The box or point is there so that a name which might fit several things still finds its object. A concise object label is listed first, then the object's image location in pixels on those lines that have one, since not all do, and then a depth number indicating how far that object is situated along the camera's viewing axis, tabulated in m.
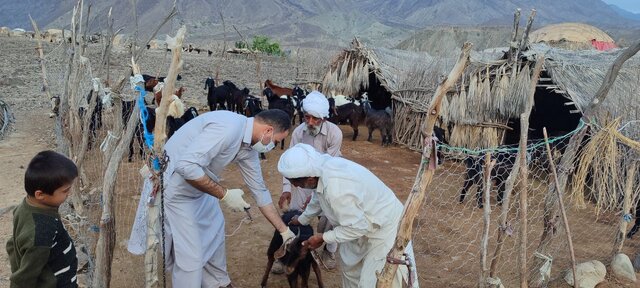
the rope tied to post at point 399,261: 2.55
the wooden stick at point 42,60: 6.30
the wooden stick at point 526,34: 7.17
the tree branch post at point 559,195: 3.62
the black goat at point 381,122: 11.41
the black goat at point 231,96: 12.73
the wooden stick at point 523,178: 3.43
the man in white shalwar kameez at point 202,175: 3.32
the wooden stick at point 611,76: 3.76
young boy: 2.29
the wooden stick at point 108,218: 3.23
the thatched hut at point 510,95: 8.09
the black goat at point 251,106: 11.10
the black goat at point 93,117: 8.29
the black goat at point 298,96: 12.62
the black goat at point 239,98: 12.55
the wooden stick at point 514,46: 8.39
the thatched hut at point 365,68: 11.67
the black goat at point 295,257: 3.92
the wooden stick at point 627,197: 4.61
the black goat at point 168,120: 8.67
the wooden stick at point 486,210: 3.62
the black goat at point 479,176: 7.26
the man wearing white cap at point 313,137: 4.63
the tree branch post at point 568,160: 3.81
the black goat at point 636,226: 6.13
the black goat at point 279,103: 11.75
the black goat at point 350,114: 11.88
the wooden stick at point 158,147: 2.96
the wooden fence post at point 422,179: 2.23
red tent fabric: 21.80
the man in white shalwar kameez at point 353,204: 3.00
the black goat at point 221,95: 12.75
